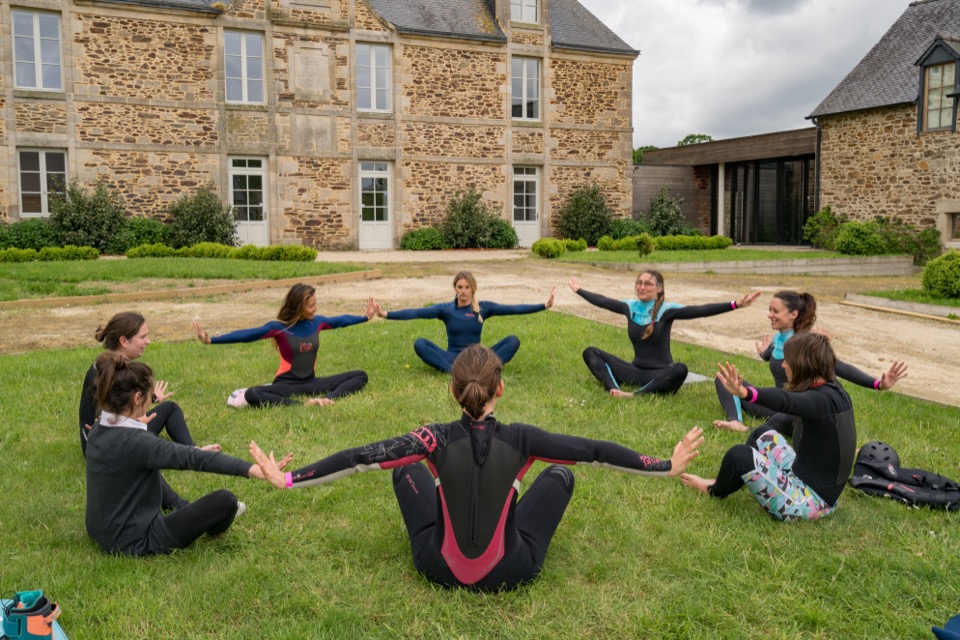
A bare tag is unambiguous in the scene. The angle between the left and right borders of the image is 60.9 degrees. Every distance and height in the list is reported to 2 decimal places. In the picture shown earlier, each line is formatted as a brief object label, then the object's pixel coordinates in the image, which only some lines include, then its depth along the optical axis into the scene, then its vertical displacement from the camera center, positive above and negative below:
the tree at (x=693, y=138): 57.84 +7.66
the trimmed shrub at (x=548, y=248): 20.33 -0.05
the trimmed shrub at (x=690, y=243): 23.08 +0.07
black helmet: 4.89 -1.26
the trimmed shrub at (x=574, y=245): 22.42 +0.02
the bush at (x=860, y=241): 22.23 +0.11
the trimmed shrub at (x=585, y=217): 25.66 +0.91
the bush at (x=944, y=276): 13.38 -0.52
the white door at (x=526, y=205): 25.84 +1.30
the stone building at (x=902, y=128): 21.88 +3.30
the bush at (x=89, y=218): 19.75 +0.71
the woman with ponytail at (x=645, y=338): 7.08 -0.81
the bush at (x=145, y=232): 20.58 +0.39
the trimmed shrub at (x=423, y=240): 23.64 +0.18
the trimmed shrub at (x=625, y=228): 25.91 +0.57
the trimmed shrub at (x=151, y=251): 18.40 -0.09
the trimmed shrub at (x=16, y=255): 17.09 -0.15
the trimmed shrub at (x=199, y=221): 20.97 +0.67
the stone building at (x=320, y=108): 20.45 +3.86
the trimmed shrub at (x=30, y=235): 19.36 +0.30
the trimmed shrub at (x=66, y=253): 17.39 -0.12
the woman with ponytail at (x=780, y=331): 5.78 -0.62
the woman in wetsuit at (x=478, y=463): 3.41 -0.91
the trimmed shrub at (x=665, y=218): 27.30 +0.92
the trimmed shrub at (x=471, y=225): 24.05 +0.62
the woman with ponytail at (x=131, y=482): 3.74 -1.11
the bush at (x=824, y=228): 24.71 +0.53
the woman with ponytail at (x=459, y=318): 7.67 -0.68
